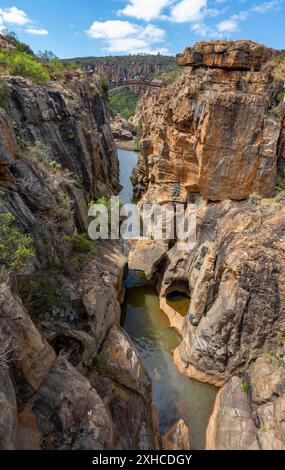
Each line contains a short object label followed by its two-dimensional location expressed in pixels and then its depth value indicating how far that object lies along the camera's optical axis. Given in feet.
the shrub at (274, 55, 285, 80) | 57.52
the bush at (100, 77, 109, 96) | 133.14
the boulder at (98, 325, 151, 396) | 33.45
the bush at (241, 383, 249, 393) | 35.58
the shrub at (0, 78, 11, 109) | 43.75
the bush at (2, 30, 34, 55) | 86.00
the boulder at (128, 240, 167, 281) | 60.54
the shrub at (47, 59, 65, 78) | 85.48
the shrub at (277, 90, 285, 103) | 55.83
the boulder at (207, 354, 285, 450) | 29.71
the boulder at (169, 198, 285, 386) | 38.24
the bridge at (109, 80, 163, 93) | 180.69
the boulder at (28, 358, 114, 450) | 23.48
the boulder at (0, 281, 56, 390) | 22.25
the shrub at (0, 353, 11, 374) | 20.25
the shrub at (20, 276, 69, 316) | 30.50
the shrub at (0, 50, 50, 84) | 60.54
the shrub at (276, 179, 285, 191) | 55.42
